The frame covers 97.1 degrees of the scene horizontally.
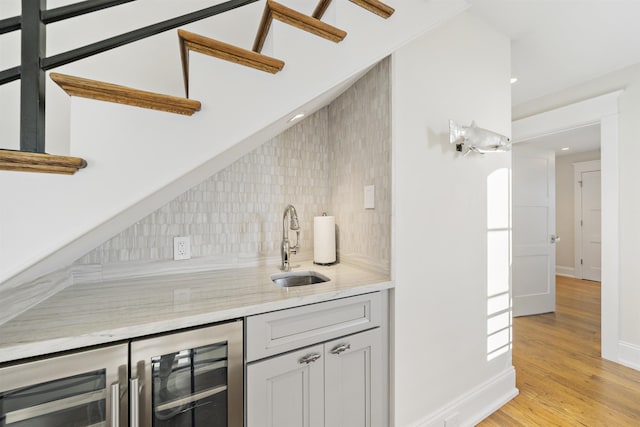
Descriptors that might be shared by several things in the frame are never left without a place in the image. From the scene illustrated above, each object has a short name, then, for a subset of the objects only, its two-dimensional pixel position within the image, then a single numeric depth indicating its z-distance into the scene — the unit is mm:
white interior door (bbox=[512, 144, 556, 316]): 3307
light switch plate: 1594
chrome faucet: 1713
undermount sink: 1638
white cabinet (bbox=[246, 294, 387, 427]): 1101
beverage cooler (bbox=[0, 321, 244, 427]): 773
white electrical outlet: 1582
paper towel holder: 1817
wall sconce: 1571
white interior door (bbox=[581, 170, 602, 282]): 4941
